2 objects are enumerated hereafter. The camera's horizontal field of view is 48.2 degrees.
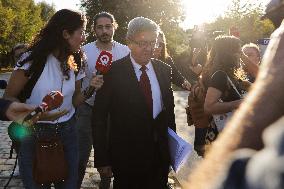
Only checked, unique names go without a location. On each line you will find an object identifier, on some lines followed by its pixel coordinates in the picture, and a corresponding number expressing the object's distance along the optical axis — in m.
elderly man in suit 2.65
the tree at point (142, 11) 26.17
